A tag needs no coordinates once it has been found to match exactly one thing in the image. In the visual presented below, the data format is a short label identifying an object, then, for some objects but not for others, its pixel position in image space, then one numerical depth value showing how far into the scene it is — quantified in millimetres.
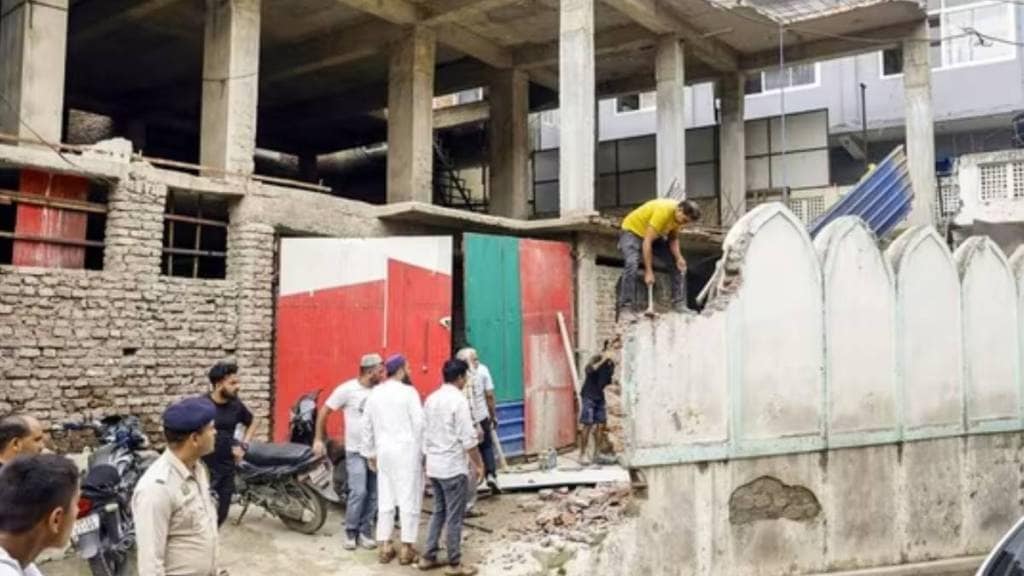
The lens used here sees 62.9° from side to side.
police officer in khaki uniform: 2973
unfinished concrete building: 8422
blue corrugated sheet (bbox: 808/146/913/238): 12391
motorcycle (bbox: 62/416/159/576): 5480
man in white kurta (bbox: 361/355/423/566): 6609
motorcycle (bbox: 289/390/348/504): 7879
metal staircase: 19984
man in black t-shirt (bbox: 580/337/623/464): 10172
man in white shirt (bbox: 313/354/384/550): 7047
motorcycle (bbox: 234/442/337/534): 7215
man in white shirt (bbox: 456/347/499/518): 8289
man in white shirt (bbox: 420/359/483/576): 6430
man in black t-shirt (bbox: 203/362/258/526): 6035
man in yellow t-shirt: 7375
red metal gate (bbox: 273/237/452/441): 9680
